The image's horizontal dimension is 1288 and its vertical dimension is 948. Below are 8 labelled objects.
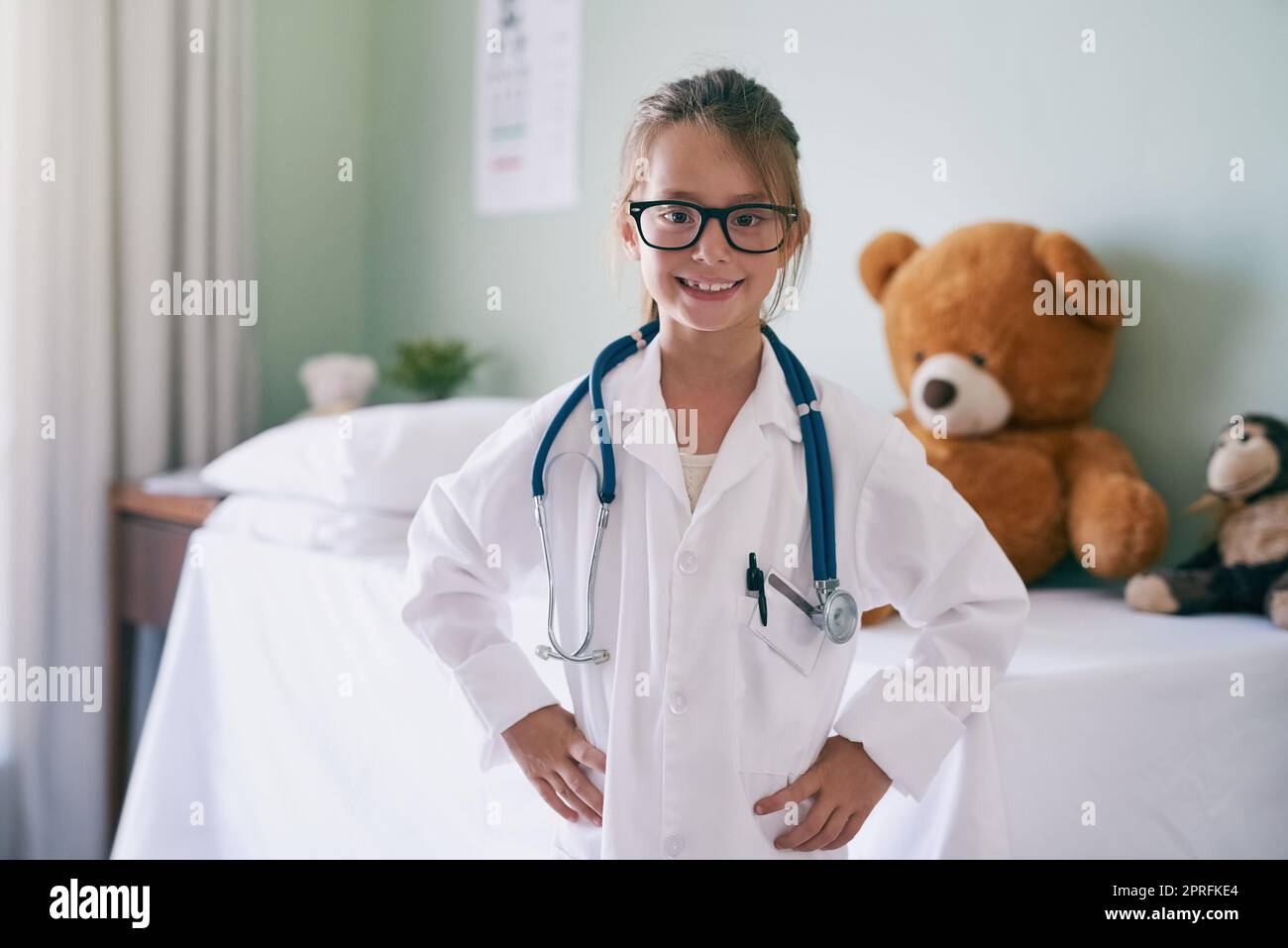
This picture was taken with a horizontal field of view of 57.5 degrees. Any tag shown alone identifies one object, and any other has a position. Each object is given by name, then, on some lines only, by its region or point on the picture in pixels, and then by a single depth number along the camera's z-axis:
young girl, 0.91
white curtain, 2.12
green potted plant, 2.42
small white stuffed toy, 2.47
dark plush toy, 1.35
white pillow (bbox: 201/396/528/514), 1.79
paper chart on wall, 2.28
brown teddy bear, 1.51
